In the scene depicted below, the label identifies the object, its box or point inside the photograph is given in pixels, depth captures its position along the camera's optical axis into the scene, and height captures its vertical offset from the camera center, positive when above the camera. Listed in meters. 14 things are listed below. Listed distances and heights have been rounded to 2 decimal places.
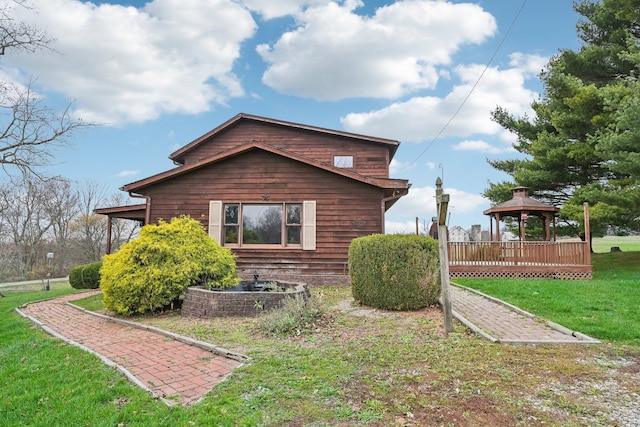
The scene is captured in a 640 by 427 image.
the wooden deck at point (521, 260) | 13.41 -0.77
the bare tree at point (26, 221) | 28.25 +1.22
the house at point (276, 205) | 11.61 +1.02
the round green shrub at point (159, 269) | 7.66 -0.66
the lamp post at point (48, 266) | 18.35 -2.13
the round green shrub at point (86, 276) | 14.44 -1.49
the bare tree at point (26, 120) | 14.81 +4.97
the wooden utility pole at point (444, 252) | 5.74 -0.22
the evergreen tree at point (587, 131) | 14.64 +5.17
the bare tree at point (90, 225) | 30.98 +1.02
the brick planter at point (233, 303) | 7.27 -1.25
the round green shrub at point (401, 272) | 7.36 -0.65
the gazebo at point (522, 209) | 16.14 +1.24
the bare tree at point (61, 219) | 30.02 +1.49
